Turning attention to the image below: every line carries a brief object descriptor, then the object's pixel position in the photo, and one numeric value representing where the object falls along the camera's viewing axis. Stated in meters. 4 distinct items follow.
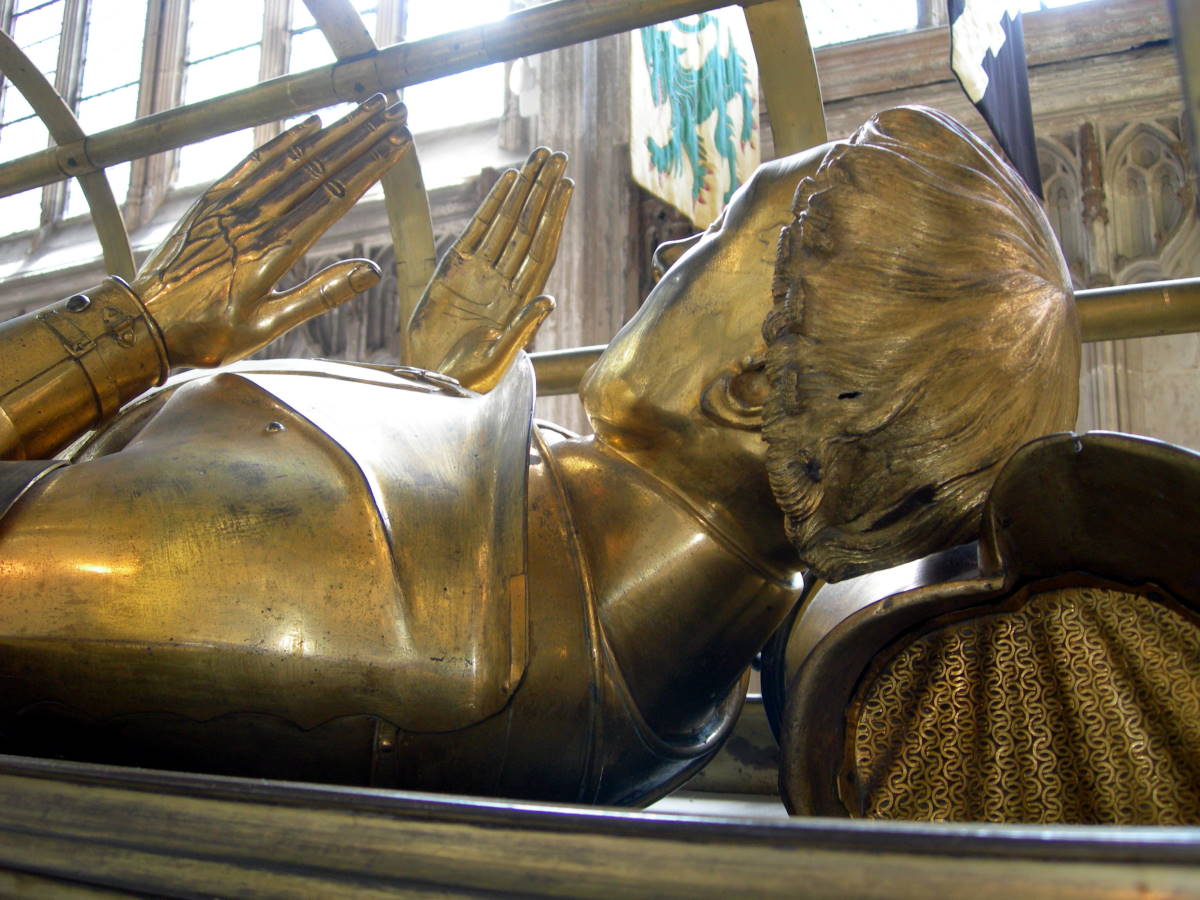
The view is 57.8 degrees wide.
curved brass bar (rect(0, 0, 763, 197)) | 1.33
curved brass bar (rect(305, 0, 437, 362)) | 1.75
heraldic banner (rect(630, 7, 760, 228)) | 3.15
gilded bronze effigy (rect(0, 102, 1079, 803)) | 0.71
